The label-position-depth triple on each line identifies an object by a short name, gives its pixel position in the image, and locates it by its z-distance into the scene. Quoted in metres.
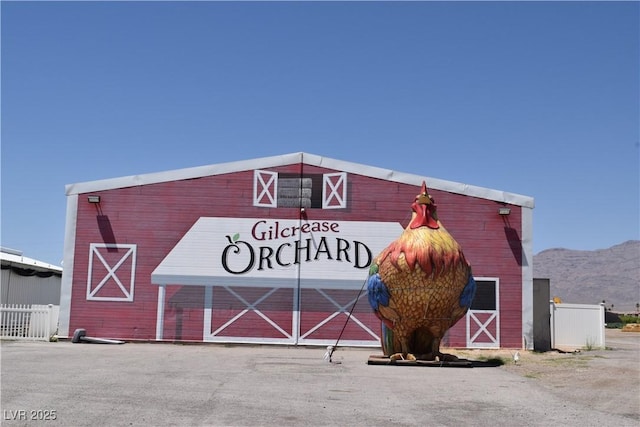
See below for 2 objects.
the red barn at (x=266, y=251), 20.92
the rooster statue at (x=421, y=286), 14.38
